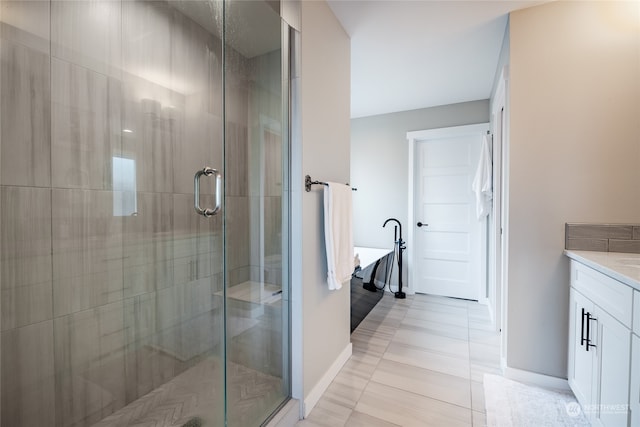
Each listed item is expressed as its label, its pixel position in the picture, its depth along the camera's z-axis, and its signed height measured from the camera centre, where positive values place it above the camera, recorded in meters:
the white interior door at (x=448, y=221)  3.63 -0.14
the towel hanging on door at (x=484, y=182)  3.05 +0.29
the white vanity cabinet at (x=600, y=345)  1.20 -0.66
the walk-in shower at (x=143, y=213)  1.15 -0.02
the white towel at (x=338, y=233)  1.80 -0.16
